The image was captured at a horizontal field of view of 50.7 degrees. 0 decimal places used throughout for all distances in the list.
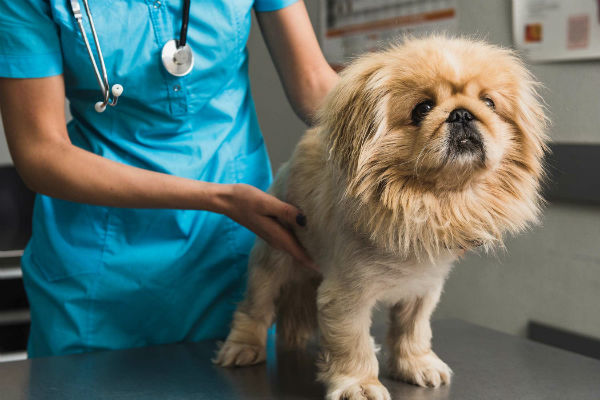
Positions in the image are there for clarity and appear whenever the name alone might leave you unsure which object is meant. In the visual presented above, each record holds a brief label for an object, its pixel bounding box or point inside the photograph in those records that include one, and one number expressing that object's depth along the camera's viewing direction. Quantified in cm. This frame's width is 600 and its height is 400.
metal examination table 104
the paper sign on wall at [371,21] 231
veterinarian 113
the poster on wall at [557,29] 179
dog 88
